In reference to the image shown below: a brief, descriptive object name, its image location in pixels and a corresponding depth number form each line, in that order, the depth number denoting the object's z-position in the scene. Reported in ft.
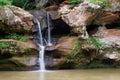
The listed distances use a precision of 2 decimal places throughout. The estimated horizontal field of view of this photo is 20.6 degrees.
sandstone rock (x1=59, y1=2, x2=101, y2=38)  46.93
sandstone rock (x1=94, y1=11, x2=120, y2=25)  50.29
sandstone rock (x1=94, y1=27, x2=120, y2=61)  46.60
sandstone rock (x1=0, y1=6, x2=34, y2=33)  45.98
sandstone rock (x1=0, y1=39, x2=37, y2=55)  44.62
